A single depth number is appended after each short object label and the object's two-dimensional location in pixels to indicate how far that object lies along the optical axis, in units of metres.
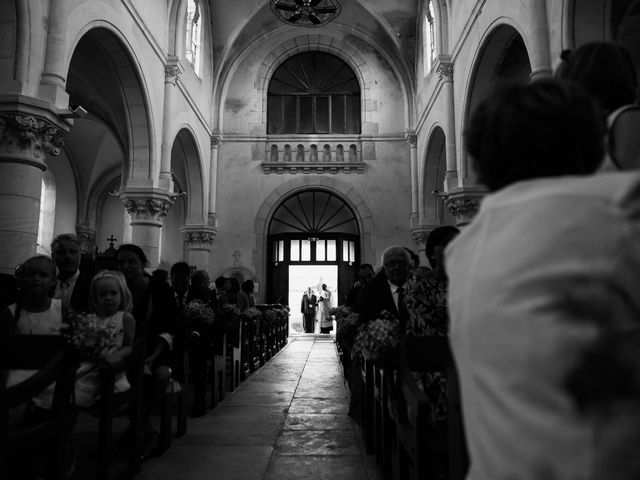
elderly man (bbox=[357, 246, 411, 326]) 4.11
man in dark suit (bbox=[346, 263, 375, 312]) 7.65
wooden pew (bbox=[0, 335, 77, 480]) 2.55
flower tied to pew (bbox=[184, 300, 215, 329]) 5.20
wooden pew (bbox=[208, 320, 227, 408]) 5.70
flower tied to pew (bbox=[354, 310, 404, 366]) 2.84
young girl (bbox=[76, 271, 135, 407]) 3.17
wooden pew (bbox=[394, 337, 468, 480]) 1.93
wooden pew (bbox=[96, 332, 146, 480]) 3.00
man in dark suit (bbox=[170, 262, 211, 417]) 4.41
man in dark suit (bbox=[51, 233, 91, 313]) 3.71
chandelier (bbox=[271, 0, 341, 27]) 14.72
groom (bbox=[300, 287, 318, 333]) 17.95
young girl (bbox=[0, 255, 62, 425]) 3.10
